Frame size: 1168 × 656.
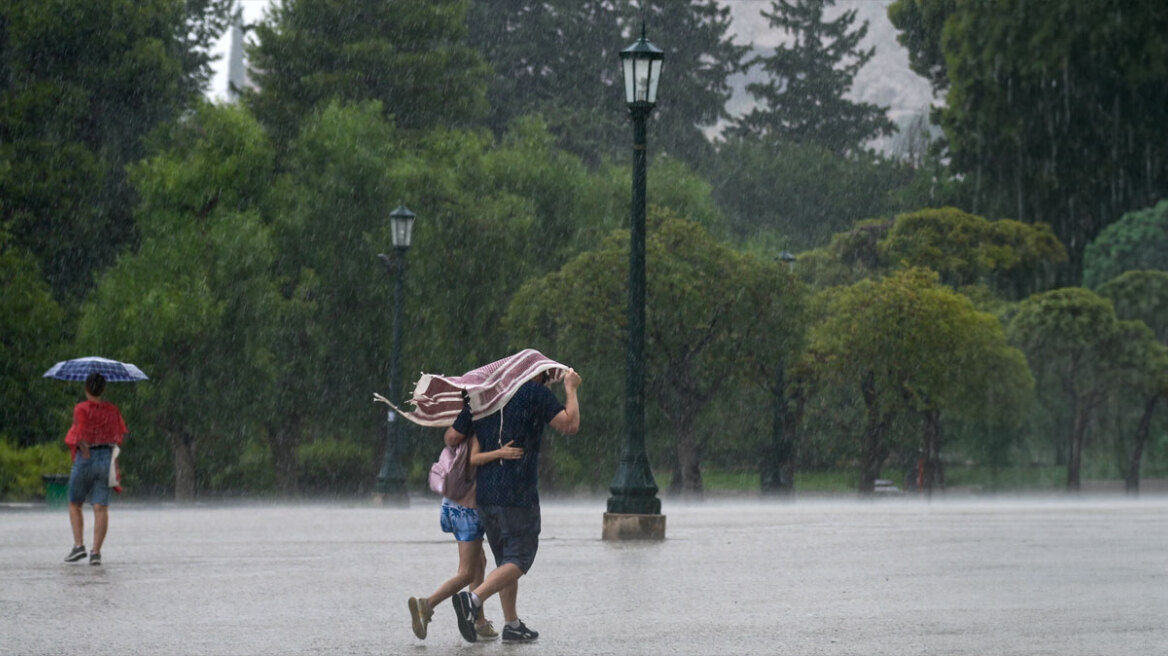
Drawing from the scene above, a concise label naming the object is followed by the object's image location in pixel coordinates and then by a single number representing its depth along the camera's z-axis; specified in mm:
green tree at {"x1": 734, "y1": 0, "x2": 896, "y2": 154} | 102188
